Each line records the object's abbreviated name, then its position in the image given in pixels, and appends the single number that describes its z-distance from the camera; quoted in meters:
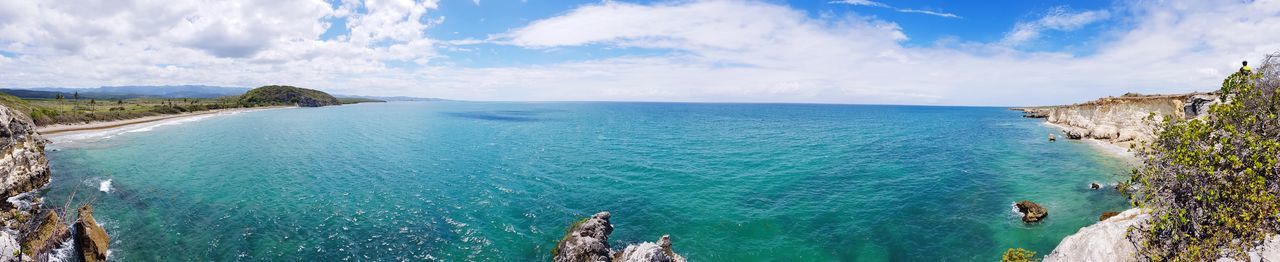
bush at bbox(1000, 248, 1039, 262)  22.03
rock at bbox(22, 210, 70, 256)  24.14
